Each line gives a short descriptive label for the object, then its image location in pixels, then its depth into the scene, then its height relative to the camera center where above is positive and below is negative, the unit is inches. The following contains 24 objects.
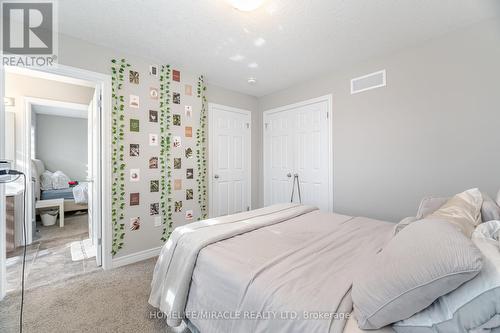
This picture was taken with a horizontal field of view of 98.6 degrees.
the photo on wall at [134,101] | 103.7 +31.8
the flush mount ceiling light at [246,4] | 66.6 +51.0
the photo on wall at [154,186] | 109.7 -9.9
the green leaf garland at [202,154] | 129.2 +7.5
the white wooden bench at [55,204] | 147.4 -25.9
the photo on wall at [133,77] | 103.8 +43.8
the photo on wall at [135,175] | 104.0 -4.0
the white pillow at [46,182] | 182.2 -12.5
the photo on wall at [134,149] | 104.0 +8.6
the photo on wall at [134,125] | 103.9 +20.4
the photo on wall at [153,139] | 109.5 +14.0
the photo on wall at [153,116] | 109.6 +26.0
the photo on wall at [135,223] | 104.5 -27.7
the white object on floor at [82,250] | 108.9 -44.9
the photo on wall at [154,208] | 109.9 -21.6
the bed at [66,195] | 171.0 -22.7
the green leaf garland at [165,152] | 113.7 +7.8
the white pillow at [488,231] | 40.0 -13.0
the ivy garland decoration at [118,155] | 99.0 +5.5
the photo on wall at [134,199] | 104.0 -15.7
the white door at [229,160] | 140.0 +4.5
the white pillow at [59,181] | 186.5 -12.0
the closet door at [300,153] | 127.8 +8.6
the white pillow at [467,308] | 25.3 -17.8
